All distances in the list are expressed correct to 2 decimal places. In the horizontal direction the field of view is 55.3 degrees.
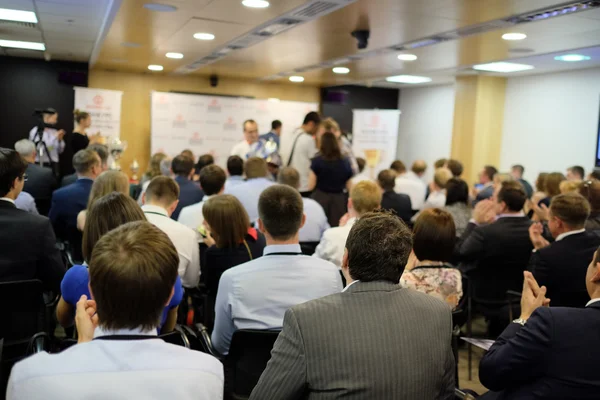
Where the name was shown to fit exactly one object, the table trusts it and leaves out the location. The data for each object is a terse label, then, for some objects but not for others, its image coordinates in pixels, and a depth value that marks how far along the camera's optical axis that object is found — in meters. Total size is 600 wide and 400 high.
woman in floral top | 2.77
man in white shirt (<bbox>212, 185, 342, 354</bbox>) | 2.35
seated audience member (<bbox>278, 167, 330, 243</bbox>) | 4.75
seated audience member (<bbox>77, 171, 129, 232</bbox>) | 3.54
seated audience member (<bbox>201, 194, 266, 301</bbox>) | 3.35
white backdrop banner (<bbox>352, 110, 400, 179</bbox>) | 12.27
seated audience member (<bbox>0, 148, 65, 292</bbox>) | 2.78
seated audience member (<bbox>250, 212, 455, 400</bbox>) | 1.56
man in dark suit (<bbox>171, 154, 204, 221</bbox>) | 5.28
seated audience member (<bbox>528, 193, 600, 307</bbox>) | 3.30
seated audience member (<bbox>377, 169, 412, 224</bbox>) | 5.92
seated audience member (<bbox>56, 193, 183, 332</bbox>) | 2.33
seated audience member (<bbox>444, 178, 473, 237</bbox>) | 5.36
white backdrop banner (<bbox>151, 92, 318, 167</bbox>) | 11.46
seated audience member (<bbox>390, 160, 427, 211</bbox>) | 8.02
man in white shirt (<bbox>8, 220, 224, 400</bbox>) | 1.17
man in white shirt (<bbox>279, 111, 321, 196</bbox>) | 7.20
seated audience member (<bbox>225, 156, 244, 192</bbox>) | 5.86
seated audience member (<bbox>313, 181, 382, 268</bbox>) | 3.78
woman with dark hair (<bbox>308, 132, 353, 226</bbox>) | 6.29
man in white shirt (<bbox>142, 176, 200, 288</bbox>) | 3.38
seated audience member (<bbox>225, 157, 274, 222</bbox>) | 5.17
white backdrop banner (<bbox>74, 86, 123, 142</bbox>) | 10.73
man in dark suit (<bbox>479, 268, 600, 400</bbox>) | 1.75
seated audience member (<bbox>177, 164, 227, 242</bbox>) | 4.43
